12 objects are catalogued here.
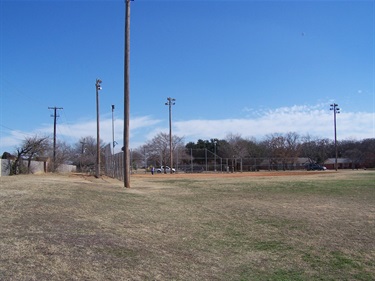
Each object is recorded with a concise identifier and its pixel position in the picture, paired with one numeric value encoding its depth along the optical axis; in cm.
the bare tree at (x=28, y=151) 3800
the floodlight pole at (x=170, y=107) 6694
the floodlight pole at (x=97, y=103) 4281
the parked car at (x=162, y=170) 6968
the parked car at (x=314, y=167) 8666
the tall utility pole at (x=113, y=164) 3472
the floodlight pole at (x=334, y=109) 8086
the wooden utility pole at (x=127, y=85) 2281
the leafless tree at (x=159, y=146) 8619
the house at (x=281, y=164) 8610
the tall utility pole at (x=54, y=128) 6344
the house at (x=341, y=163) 11305
